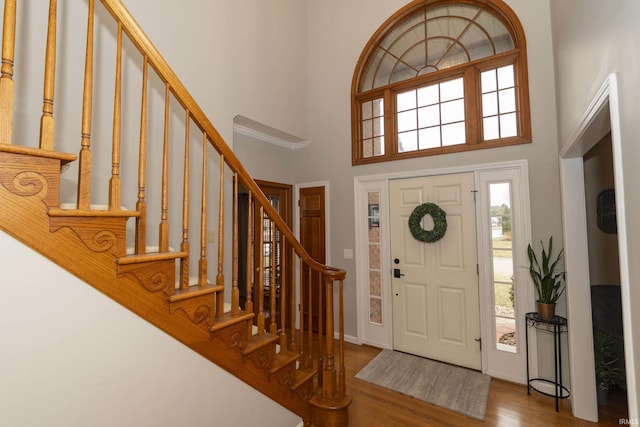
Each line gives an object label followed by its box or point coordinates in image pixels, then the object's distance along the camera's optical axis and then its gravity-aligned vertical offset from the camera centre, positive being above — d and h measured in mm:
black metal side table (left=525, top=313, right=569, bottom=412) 2486 -1018
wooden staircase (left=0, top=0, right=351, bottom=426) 973 -98
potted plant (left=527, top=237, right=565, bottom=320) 2555 -499
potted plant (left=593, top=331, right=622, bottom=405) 2346 -1132
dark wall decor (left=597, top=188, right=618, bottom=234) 2742 +108
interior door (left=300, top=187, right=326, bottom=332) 4074 -30
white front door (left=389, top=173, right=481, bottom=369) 3105 -572
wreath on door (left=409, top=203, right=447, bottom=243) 3201 +22
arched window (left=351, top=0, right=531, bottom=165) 3021 +1639
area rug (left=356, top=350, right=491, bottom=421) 2502 -1508
